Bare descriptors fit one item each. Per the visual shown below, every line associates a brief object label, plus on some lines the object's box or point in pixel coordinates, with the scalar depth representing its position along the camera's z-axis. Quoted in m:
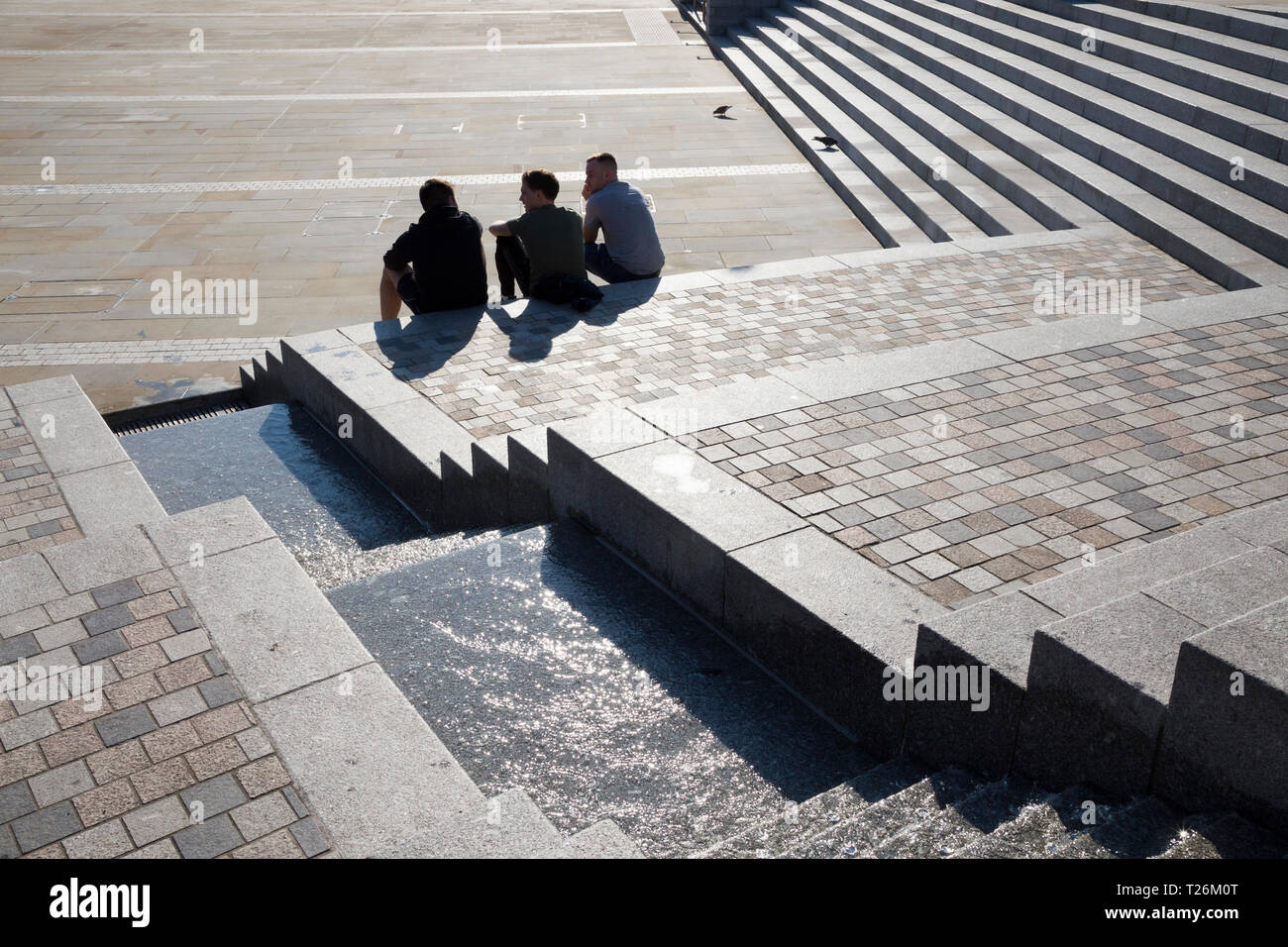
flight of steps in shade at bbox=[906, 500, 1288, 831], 3.09
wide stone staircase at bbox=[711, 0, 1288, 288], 10.16
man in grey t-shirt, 9.38
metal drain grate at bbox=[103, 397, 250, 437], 8.73
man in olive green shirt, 8.82
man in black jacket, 8.66
